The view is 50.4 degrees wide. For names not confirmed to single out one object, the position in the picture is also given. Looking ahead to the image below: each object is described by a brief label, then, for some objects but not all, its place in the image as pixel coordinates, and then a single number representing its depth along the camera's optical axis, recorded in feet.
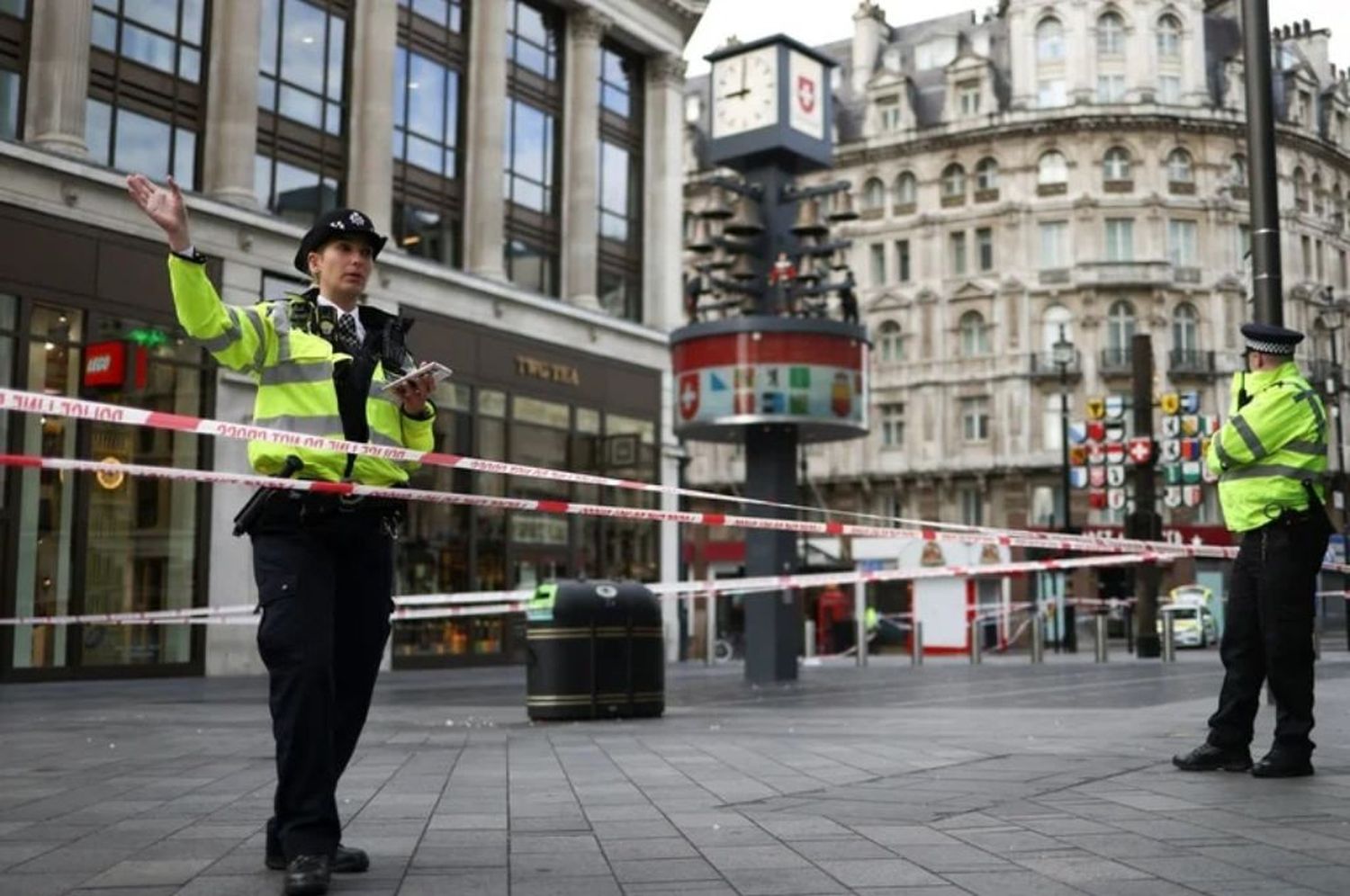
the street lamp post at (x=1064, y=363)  125.59
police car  132.05
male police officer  22.48
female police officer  14.52
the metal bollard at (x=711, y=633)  108.89
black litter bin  39.47
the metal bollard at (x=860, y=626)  90.82
